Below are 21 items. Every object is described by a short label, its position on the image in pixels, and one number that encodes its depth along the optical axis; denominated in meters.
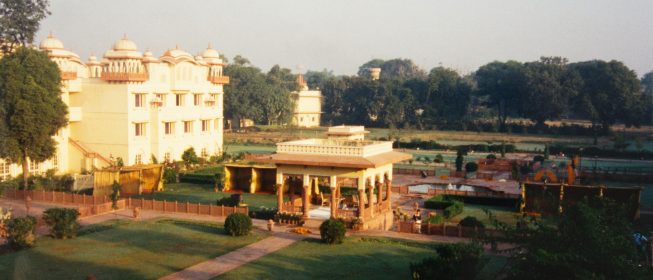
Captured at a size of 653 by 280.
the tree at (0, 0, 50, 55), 43.09
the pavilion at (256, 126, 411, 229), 27.48
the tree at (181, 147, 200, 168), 50.38
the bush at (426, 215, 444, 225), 28.55
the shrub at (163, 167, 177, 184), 43.22
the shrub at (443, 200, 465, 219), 31.62
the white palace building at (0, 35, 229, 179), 45.59
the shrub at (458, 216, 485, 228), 27.28
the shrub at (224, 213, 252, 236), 26.27
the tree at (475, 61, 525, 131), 87.69
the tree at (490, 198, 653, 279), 14.07
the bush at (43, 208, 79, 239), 25.50
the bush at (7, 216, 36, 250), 23.72
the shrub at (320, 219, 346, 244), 24.92
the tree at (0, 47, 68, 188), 37.41
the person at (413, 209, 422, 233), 27.48
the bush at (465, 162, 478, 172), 49.44
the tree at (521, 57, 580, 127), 83.00
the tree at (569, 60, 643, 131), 80.69
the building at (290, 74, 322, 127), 103.19
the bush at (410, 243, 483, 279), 18.30
